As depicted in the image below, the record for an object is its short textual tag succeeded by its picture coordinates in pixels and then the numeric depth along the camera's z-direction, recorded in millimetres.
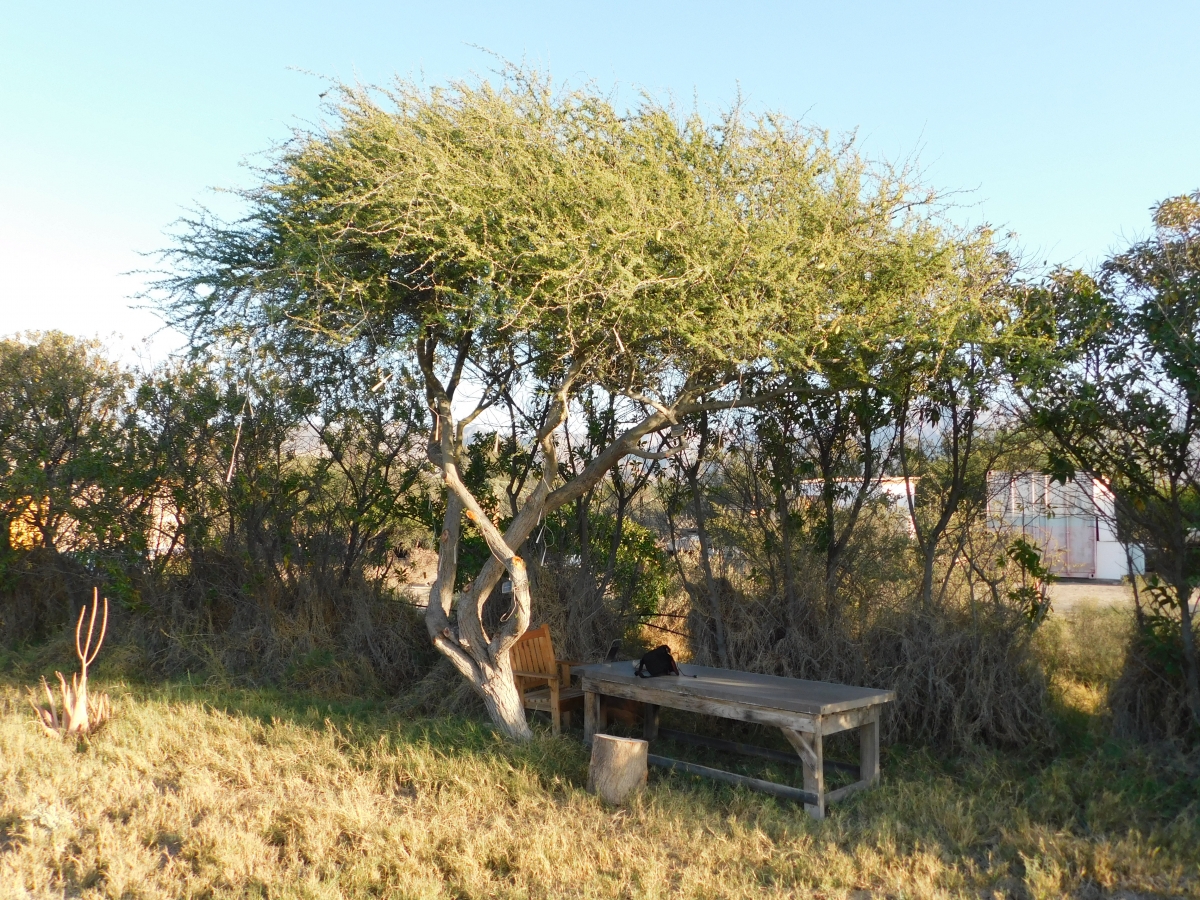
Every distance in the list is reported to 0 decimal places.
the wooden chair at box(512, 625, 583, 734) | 8031
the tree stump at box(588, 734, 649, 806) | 6352
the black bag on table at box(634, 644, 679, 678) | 7332
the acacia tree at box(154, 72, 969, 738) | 6496
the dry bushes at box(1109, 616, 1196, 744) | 6641
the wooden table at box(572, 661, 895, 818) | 6168
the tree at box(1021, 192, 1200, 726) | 6471
